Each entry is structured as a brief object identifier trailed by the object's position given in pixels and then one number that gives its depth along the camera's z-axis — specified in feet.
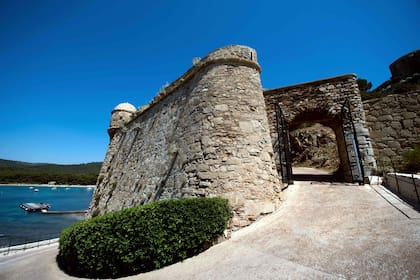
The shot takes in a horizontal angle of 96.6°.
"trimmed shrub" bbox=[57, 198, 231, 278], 13.64
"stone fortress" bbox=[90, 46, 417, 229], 19.51
